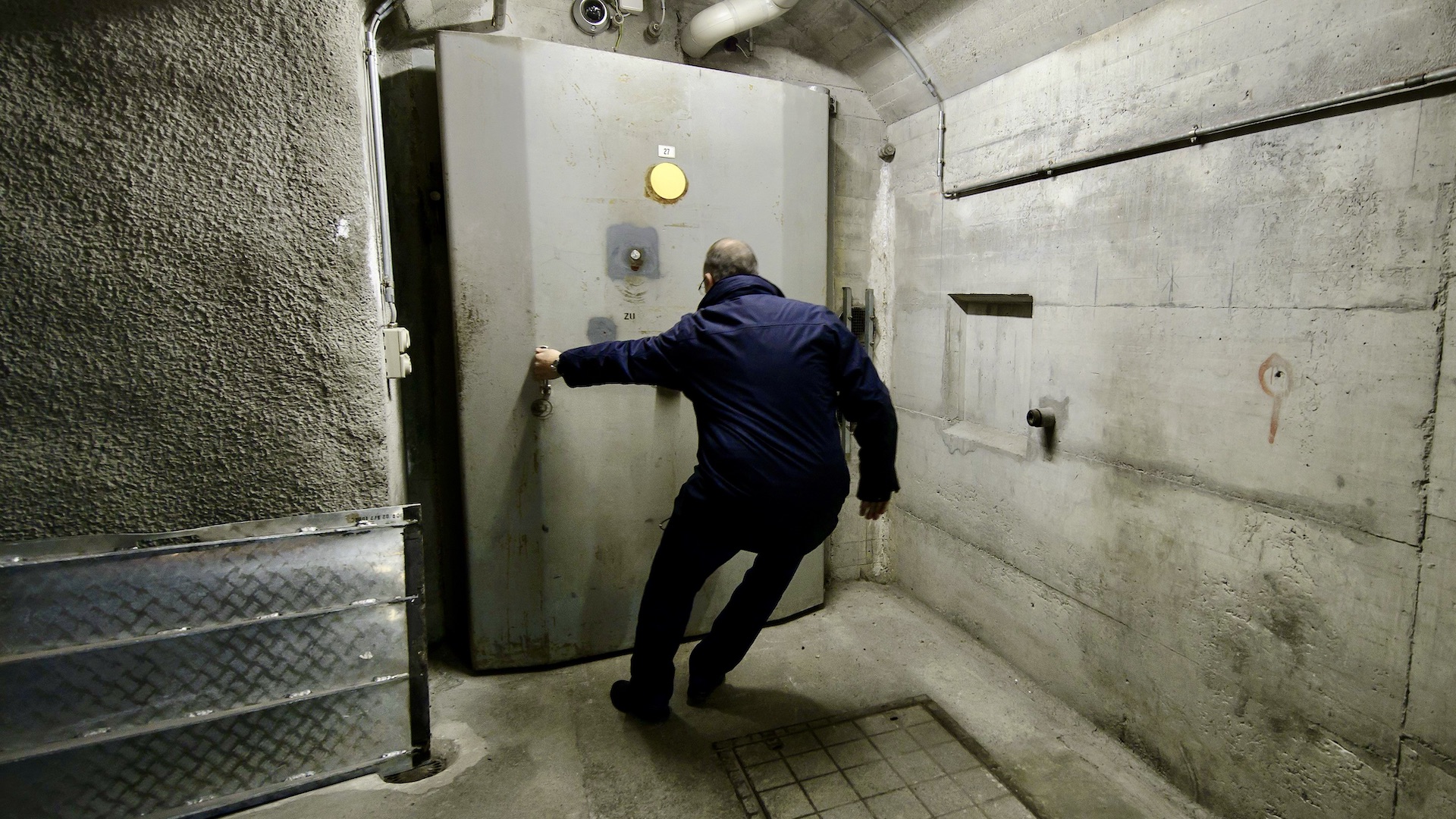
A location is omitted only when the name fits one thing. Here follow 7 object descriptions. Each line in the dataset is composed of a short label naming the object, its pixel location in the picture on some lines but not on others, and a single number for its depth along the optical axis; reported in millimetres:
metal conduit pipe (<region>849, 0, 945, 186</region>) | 2707
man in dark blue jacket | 1903
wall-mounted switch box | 1837
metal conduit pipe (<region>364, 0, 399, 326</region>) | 1928
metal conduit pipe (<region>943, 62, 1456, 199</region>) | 1353
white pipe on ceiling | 2506
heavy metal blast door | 2172
